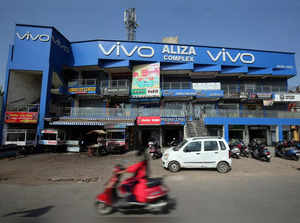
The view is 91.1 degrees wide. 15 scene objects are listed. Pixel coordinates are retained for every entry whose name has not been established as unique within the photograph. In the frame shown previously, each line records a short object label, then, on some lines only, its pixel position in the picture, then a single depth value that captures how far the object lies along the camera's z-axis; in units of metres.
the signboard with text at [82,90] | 19.33
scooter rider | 3.66
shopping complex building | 17.25
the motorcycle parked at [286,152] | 10.66
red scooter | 3.55
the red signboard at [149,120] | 17.62
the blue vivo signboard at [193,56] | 20.14
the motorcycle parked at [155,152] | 11.31
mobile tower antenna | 26.83
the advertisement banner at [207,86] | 20.54
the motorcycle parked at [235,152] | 11.28
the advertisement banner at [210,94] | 19.97
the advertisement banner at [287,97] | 20.48
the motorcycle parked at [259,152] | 10.19
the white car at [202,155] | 7.48
